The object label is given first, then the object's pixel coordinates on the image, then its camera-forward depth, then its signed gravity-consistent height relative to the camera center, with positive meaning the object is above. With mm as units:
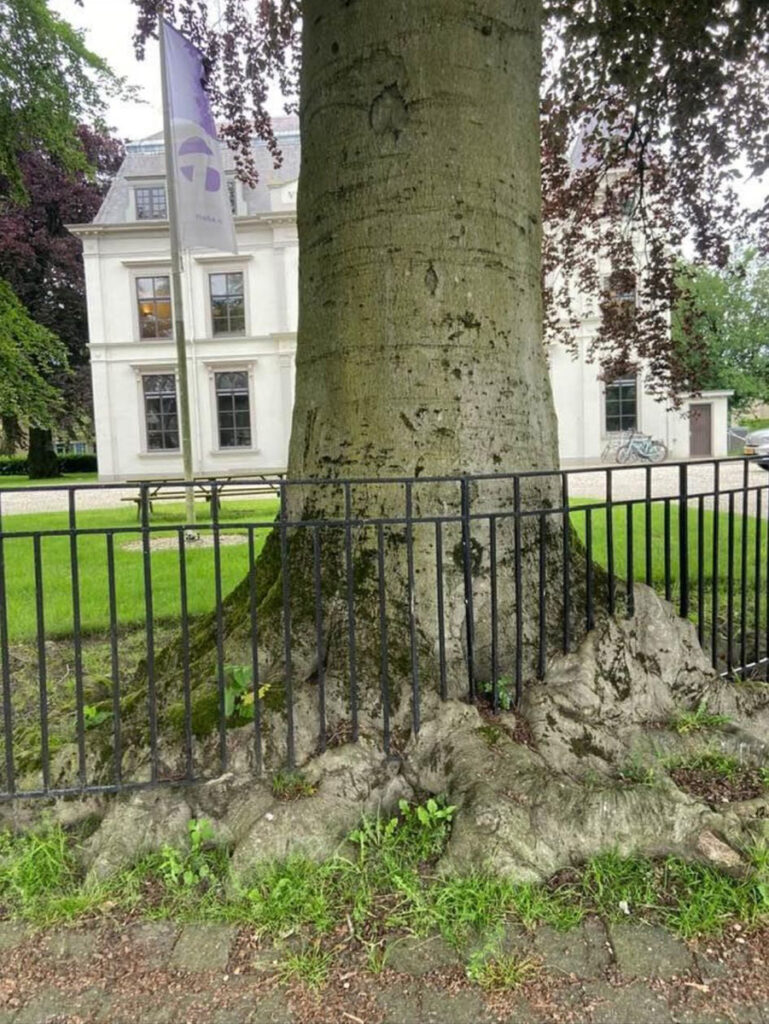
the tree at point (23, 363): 8672 +1133
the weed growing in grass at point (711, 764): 2693 -1280
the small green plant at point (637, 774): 2496 -1231
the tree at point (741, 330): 35469 +5418
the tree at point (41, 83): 8078 +4526
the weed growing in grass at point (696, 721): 2900 -1204
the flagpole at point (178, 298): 9148 +2319
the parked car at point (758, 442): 20062 -228
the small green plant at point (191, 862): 2250 -1368
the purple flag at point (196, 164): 8555 +3743
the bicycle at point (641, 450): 24938 -455
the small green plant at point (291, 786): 2482 -1225
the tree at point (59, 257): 28156 +7963
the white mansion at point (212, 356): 25281 +3361
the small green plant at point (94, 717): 3090 -1184
